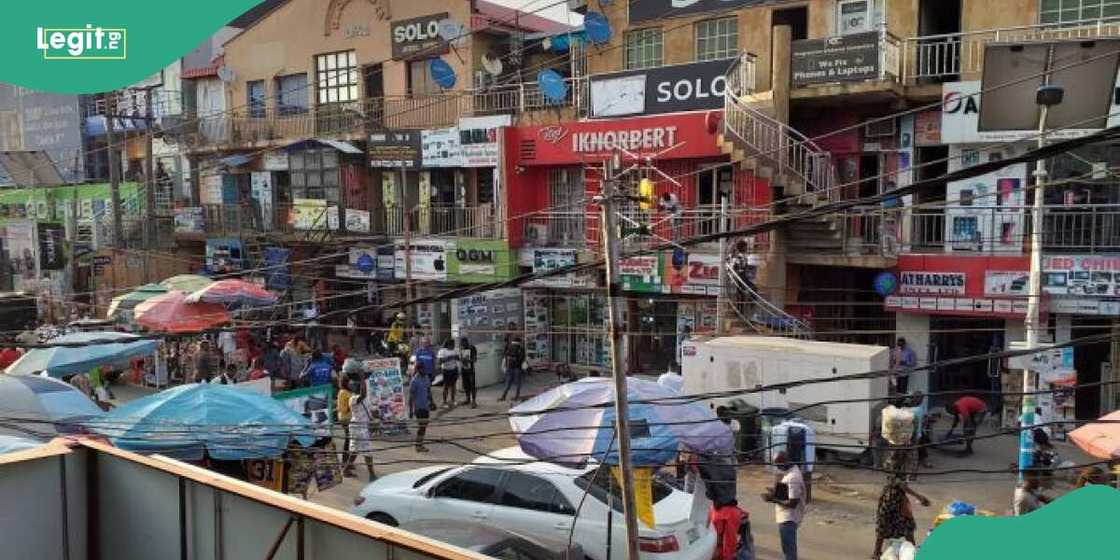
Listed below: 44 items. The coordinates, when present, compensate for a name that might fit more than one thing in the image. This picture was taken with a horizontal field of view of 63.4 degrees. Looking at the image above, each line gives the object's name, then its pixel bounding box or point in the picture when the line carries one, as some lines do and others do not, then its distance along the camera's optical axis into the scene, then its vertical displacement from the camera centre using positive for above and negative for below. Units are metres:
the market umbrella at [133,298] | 20.98 -1.59
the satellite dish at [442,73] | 25.45 +4.30
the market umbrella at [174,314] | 19.00 -1.80
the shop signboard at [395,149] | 26.28 +2.29
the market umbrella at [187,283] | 21.25 -1.28
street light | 11.75 -1.32
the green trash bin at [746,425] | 14.48 -3.28
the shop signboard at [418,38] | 26.11 +5.54
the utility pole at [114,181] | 27.96 +1.56
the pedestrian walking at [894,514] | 10.06 -3.25
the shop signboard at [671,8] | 21.30 +5.21
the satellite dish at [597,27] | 22.81 +4.99
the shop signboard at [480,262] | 23.44 -0.93
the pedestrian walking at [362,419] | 14.45 -3.17
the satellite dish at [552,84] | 22.48 +3.51
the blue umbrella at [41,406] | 12.62 -2.49
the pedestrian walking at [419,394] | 16.48 -3.06
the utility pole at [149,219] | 29.64 +0.35
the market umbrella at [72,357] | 16.66 -2.40
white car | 9.80 -3.17
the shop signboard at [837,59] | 17.75 +3.27
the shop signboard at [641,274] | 21.17 -1.16
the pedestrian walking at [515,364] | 20.34 -3.12
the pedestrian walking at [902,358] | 16.94 -2.56
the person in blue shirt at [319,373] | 17.81 -2.86
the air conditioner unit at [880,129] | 19.39 +2.01
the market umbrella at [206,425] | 10.63 -2.35
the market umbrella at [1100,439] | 9.79 -2.47
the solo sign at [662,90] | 20.22 +3.12
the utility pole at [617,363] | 8.09 -1.24
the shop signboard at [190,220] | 31.30 +0.32
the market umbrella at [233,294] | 19.33 -1.41
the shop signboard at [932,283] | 17.88 -1.23
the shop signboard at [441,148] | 25.23 +2.22
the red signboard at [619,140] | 20.70 +2.06
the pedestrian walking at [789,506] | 10.55 -3.31
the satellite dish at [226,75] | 32.66 +5.55
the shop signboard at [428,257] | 24.42 -0.82
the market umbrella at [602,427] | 9.72 -2.23
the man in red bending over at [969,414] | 15.48 -3.32
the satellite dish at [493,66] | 25.17 +4.45
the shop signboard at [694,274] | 20.05 -1.13
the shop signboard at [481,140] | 24.20 +2.34
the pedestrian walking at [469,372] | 19.78 -3.18
